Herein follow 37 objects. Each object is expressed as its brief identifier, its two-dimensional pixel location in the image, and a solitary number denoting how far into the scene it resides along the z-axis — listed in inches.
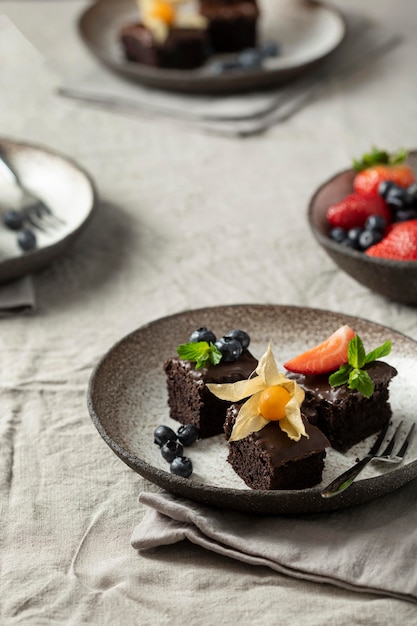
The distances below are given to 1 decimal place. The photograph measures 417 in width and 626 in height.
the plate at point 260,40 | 120.2
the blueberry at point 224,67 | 124.3
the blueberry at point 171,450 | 61.4
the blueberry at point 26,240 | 89.0
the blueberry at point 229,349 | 64.3
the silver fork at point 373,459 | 54.7
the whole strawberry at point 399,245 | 77.9
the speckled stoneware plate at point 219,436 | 56.6
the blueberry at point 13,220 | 92.5
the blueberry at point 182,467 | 59.9
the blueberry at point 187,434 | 63.4
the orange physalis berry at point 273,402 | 57.0
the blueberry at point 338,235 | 83.1
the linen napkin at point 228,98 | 117.3
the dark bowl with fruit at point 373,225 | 78.0
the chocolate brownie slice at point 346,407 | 61.4
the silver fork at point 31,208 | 94.1
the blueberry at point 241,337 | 65.4
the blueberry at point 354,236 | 82.4
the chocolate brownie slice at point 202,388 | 63.4
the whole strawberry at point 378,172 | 89.2
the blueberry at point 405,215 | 85.0
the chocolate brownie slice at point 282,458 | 56.2
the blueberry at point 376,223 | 82.7
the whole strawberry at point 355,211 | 84.6
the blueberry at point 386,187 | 86.8
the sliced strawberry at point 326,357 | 63.4
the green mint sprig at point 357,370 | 60.8
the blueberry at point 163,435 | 63.0
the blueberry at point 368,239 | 81.2
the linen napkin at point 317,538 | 53.8
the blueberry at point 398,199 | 85.6
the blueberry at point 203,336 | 66.4
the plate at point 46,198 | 86.7
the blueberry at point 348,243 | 82.0
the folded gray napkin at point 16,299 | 84.1
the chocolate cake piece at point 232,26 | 128.0
